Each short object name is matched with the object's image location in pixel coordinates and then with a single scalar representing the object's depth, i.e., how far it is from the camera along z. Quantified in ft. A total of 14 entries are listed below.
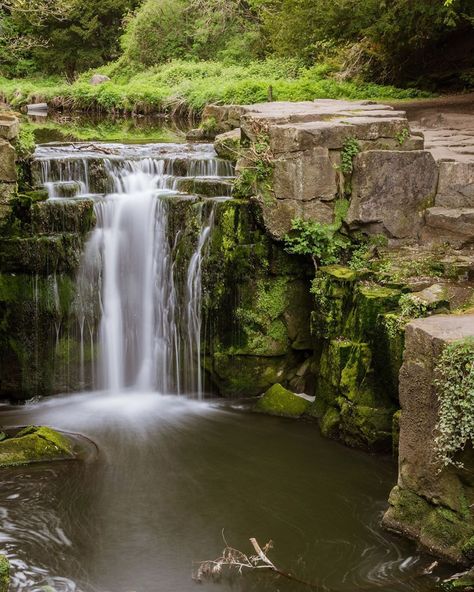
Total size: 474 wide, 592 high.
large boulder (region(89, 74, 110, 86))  101.21
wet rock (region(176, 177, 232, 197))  36.14
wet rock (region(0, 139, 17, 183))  32.86
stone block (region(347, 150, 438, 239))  32.45
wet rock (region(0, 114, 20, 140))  33.66
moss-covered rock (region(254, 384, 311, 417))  31.68
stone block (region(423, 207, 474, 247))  31.76
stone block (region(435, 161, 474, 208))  32.68
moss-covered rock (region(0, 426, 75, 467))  27.30
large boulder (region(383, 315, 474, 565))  21.18
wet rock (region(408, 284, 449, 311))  27.09
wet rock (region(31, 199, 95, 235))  34.06
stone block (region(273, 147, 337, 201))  32.01
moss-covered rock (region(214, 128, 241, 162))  41.52
